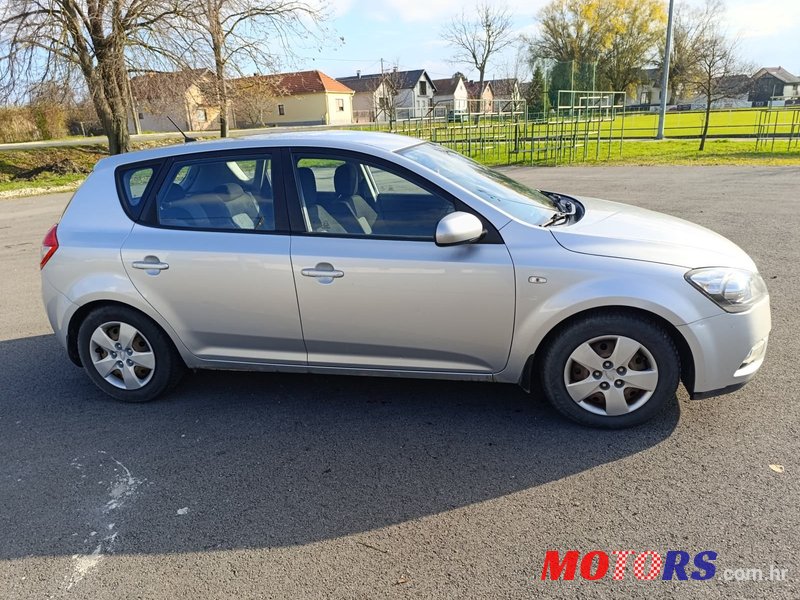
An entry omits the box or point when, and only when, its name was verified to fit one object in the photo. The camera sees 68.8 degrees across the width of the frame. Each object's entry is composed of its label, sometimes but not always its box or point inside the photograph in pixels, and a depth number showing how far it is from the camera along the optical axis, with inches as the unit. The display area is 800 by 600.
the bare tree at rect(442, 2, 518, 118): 2546.8
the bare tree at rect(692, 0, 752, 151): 842.2
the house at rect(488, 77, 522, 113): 1751.4
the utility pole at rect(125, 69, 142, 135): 801.6
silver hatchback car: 127.7
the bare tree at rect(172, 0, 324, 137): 775.7
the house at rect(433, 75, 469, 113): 3415.4
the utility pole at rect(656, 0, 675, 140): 948.2
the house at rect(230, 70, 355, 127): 2495.1
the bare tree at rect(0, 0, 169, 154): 710.5
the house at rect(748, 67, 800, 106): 2893.7
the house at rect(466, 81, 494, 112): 2863.4
